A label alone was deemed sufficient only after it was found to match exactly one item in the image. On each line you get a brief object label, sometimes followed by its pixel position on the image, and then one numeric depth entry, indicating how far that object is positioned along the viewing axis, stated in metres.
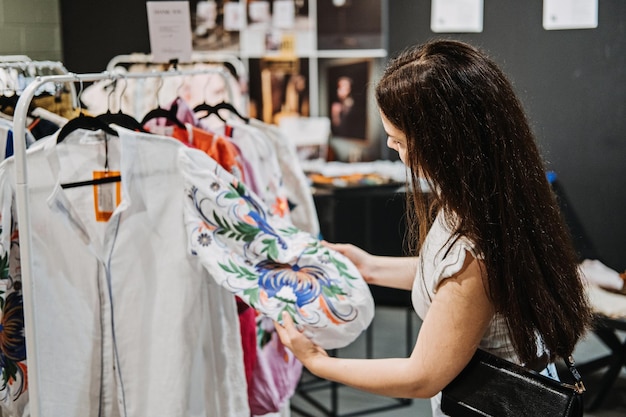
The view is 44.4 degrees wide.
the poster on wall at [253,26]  4.75
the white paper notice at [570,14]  3.60
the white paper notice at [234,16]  4.83
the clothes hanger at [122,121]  1.87
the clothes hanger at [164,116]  2.08
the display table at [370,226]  4.77
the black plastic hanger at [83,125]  1.75
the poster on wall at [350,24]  4.58
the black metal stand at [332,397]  3.46
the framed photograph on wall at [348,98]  4.70
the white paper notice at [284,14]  4.75
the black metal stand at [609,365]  3.44
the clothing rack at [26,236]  1.48
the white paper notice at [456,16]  4.21
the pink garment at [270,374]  2.20
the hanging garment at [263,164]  2.41
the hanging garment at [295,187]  2.66
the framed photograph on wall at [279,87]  4.81
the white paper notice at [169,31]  2.39
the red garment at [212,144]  2.12
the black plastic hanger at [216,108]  2.52
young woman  1.43
